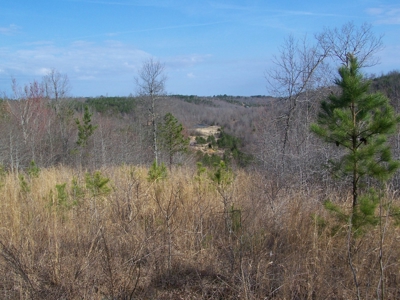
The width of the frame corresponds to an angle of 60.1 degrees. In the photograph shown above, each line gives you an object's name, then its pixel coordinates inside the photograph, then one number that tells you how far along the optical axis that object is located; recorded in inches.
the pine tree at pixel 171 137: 698.8
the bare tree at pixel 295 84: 337.3
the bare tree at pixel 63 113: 981.5
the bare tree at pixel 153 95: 641.4
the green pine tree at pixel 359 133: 136.0
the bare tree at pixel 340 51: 350.1
